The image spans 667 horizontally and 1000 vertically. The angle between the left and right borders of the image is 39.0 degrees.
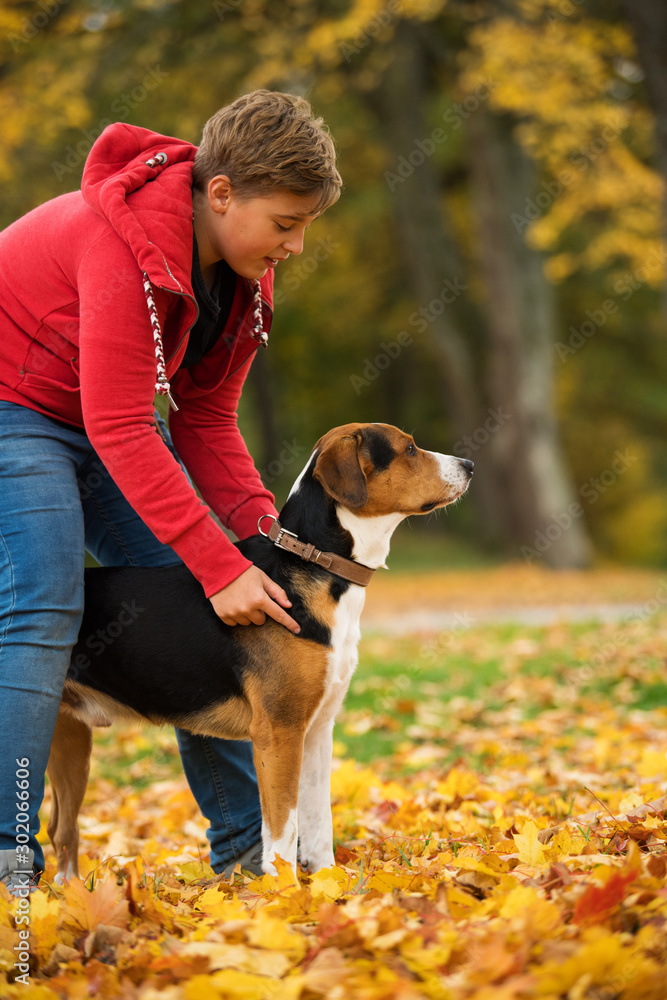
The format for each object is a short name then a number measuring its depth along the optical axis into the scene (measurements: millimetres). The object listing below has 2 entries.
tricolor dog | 3283
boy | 3006
